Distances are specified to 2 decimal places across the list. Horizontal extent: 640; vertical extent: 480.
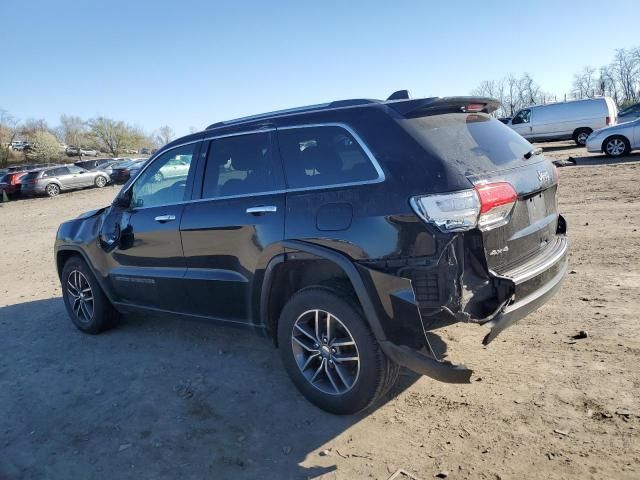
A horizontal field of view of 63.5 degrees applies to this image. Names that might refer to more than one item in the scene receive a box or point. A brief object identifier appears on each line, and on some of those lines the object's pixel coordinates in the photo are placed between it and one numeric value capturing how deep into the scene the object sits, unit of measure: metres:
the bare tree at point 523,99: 67.38
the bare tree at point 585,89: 66.88
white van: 22.30
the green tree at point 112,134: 81.62
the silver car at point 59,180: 26.05
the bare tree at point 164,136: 111.55
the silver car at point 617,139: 15.21
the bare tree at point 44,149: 71.75
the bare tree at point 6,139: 71.76
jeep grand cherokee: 2.94
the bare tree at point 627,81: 65.31
